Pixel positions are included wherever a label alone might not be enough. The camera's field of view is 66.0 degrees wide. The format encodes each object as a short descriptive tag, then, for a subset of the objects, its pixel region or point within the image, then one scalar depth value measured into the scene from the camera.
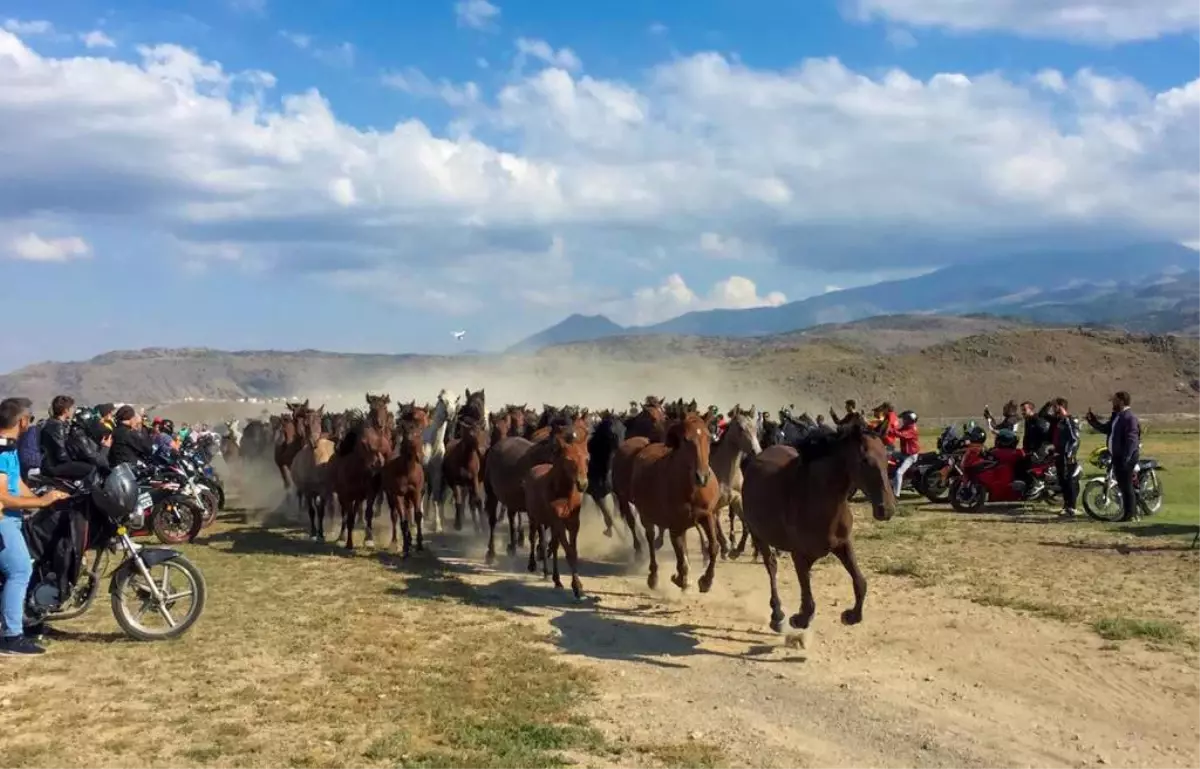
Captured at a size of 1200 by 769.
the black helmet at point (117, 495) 9.01
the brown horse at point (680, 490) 11.22
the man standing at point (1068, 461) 18.03
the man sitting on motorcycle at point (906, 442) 21.22
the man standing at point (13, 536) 8.66
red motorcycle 19.19
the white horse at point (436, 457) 18.47
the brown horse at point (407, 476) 15.21
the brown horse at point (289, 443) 21.22
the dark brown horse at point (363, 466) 16.06
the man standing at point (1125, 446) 16.33
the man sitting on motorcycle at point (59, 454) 9.88
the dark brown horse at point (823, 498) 8.70
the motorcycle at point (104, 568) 9.09
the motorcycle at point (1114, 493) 17.08
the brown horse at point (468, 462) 16.88
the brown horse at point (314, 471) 17.52
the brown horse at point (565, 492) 12.06
